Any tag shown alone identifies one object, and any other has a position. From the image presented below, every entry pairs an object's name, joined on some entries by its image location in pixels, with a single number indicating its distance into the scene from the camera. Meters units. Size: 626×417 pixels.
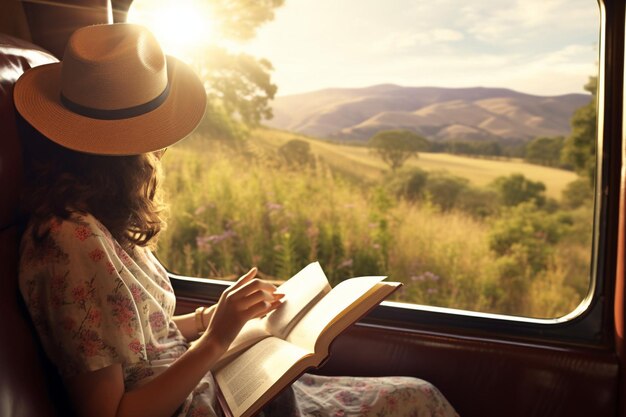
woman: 0.99
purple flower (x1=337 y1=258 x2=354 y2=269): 3.15
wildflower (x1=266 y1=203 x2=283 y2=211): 3.43
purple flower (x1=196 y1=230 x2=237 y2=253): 3.48
